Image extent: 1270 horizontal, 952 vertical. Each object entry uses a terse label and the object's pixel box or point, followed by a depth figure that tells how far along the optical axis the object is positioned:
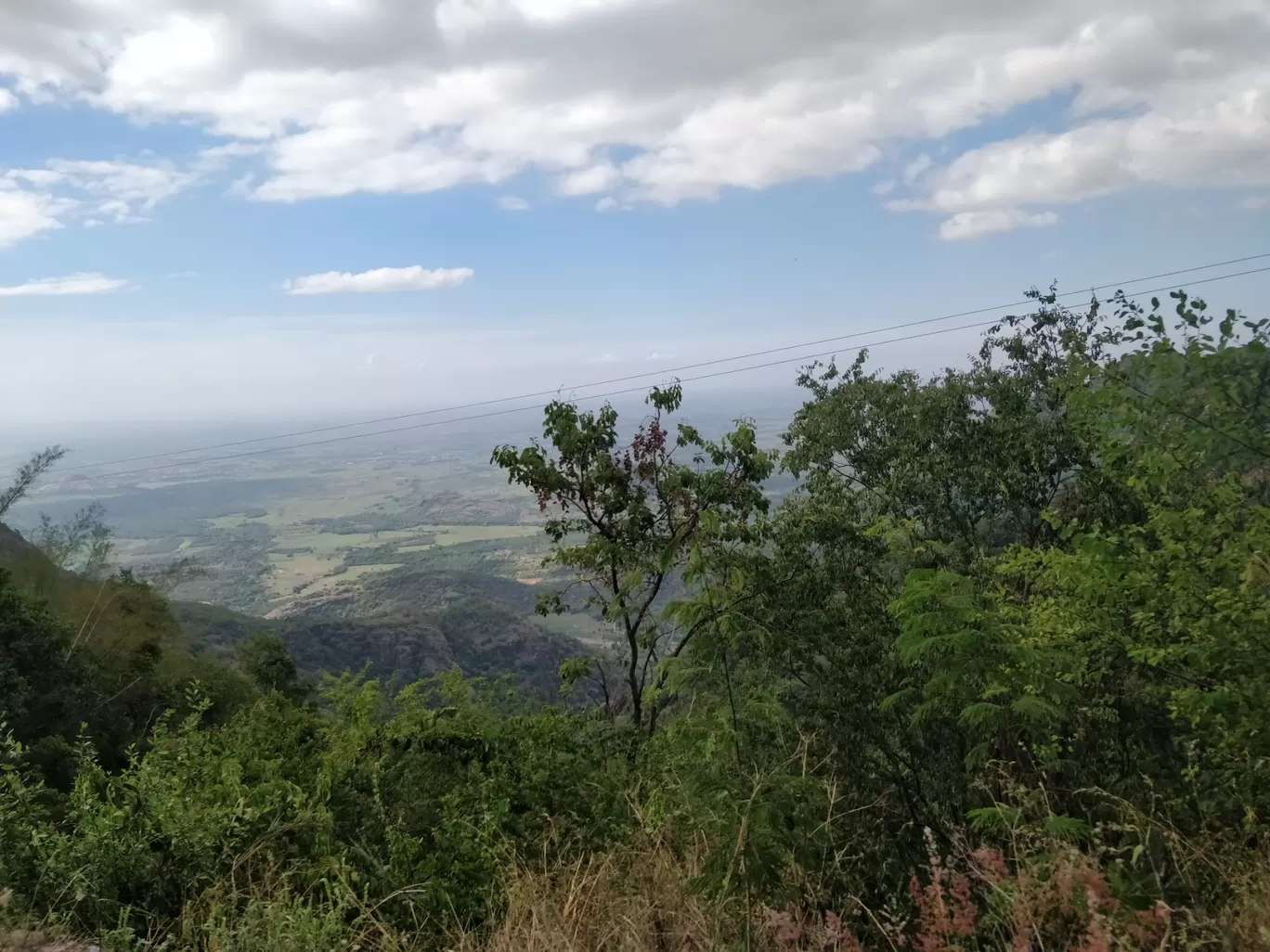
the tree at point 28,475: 17.84
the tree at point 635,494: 7.50
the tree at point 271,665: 17.11
